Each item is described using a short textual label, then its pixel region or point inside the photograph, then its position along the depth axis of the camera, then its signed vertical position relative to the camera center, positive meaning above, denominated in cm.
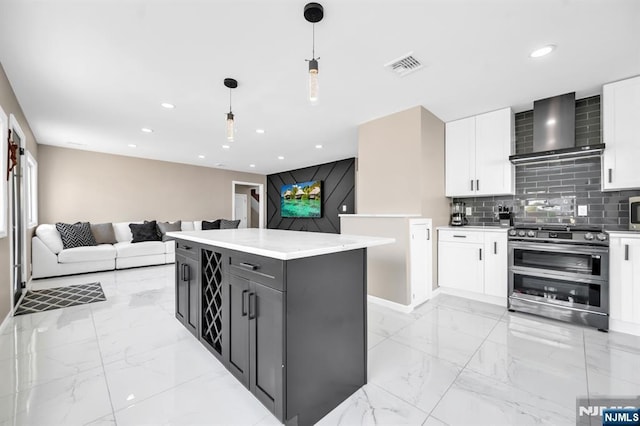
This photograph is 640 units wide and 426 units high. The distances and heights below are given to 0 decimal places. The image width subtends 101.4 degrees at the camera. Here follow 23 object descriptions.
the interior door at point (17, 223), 306 -14
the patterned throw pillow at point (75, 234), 475 -42
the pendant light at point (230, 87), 245 +133
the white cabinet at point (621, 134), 256 +77
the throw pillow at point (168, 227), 606 -35
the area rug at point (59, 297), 310 -112
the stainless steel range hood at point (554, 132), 292 +91
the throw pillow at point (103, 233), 535 -43
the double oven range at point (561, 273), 254 -66
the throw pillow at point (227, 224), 697 -33
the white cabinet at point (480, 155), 328 +74
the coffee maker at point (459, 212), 381 -2
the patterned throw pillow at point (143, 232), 559 -44
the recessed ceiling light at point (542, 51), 213 +133
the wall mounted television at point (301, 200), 732 +35
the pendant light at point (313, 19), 161 +129
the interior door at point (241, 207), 995 +18
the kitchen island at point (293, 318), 130 -60
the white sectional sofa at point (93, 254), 439 -78
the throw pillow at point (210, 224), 691 -34
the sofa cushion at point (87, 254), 452 -75
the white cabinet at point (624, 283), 240 -68
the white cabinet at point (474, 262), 314 -65
